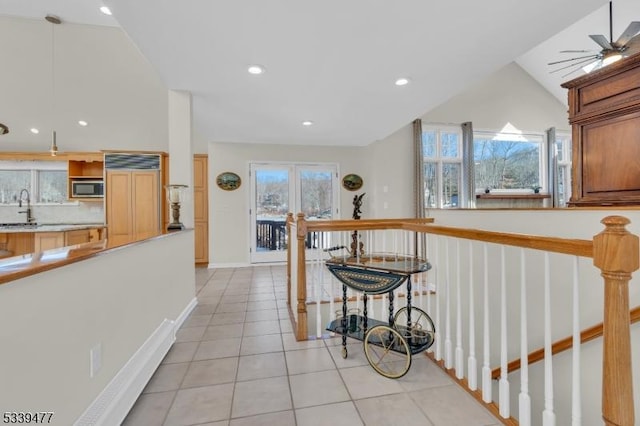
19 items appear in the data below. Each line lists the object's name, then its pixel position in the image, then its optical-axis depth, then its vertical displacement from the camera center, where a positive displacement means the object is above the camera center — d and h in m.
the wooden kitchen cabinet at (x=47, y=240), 4.03 -0.35
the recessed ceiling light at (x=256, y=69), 2.53 +1.32
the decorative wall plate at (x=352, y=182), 5.81 +0.63
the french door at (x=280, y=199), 5.55 +0.28
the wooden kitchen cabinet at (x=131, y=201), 5.02 +0.24
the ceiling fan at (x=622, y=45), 3.02 +1.87
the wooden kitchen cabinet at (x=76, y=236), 4.25 -0.34
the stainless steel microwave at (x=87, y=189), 5.15 +0.48
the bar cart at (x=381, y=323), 1.86 -0.81
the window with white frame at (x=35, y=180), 5.15 +0.65
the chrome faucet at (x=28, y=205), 5.18 +0.19
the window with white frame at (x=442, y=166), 6.12 +1.00
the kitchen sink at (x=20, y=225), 4.54 -0.15
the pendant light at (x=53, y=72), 4.38 +2.42
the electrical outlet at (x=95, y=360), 1.34 -0.70
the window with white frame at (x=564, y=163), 6.61 +1.13
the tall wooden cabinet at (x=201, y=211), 5.49 +0.06
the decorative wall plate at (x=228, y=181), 5.34 +0.62
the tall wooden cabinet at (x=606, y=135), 2.29 +0.67
